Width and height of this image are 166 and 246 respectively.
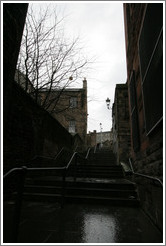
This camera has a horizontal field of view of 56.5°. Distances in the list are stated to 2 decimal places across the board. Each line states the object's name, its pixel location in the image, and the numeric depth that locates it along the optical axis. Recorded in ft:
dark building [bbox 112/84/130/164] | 26.71
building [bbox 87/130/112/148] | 82.83
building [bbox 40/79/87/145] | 66.07
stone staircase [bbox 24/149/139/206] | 13.83
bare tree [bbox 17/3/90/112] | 23.88
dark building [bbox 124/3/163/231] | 8.69
